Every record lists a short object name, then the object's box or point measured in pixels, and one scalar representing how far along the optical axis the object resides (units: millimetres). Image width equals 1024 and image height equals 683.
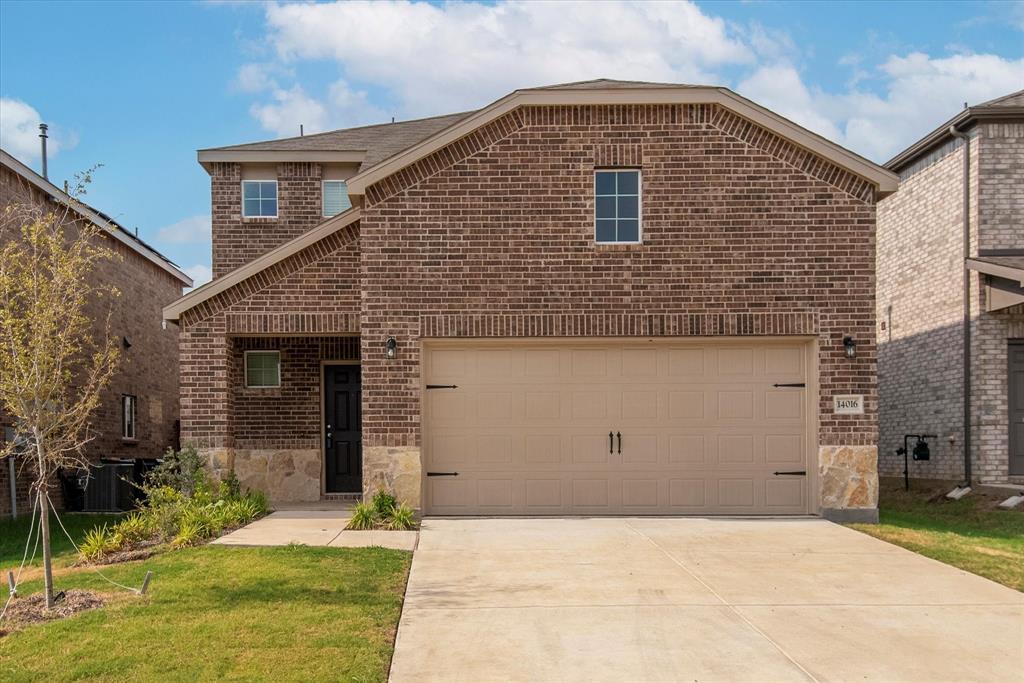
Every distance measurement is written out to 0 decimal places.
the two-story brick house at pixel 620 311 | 12703
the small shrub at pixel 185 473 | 13336
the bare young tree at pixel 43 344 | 7812
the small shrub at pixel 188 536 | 10719
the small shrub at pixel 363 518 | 11961
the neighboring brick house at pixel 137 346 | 17812
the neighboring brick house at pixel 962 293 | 15961
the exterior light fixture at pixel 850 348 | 12609
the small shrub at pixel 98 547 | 10344
